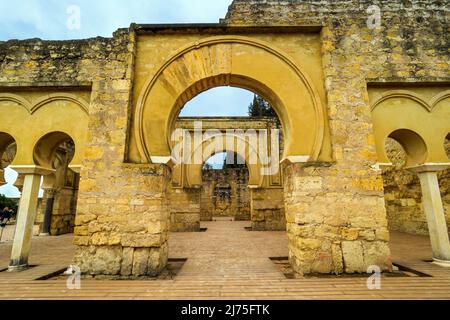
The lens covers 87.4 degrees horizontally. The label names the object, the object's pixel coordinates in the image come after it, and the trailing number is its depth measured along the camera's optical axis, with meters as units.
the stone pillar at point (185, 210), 11.05
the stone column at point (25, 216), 4.53
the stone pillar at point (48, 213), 10.21
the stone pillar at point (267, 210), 11.14
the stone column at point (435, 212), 4.45
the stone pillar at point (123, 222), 3.95
